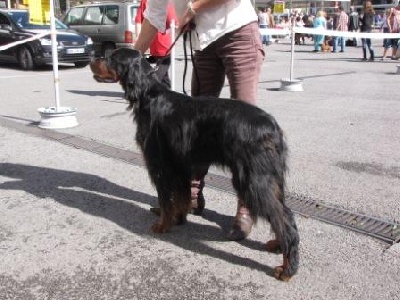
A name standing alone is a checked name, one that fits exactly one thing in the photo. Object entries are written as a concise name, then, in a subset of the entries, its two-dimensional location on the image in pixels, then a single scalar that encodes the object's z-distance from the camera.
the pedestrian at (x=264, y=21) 24.67
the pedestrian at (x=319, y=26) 21.03
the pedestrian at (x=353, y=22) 23.73
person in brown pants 3.39
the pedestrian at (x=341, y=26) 20.27
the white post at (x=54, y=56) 6.52
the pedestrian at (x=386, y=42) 17.17
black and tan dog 2.89
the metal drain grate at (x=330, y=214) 3.48
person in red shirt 6.41
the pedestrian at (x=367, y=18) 18.08
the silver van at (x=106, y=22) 14.91
